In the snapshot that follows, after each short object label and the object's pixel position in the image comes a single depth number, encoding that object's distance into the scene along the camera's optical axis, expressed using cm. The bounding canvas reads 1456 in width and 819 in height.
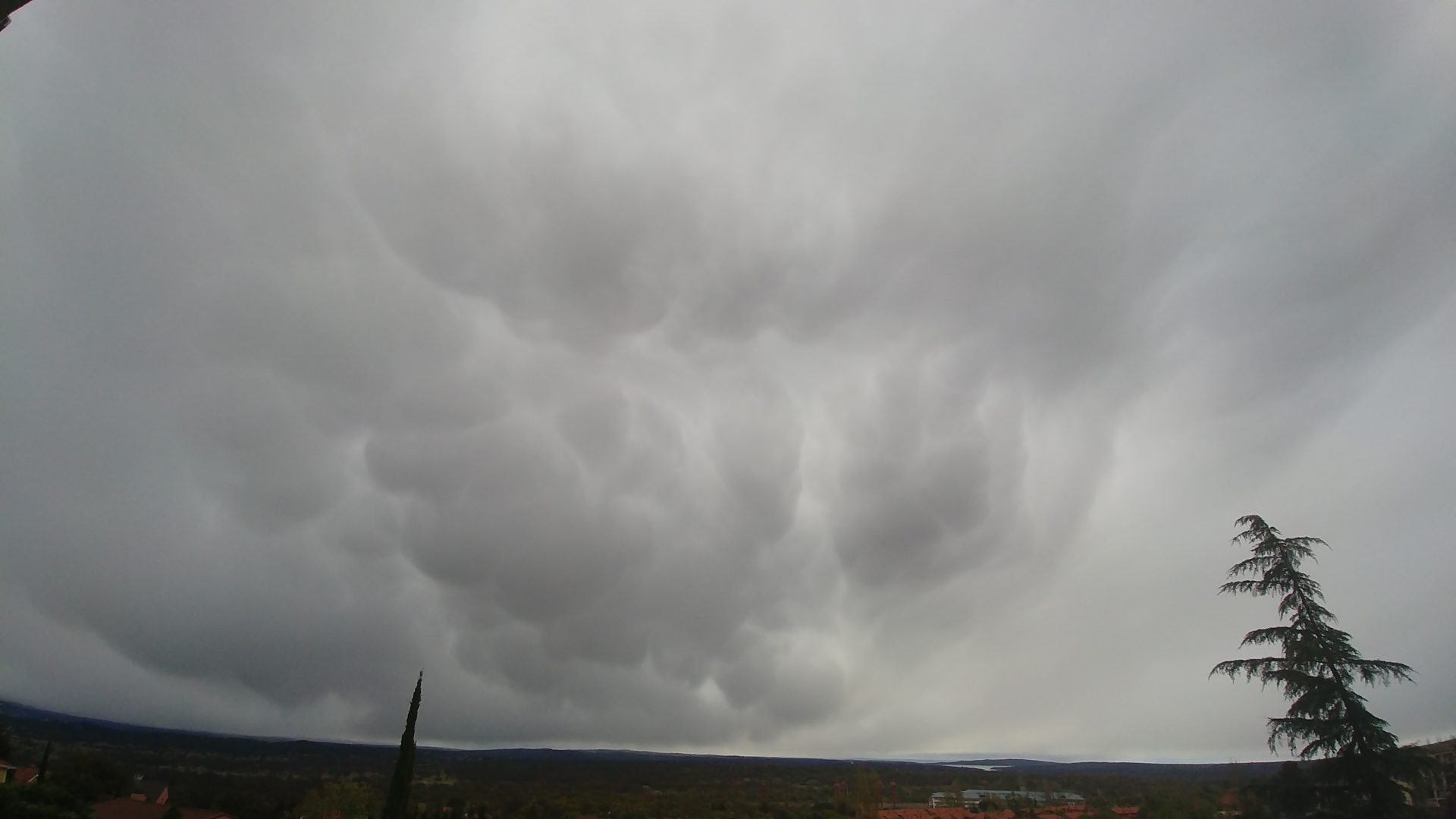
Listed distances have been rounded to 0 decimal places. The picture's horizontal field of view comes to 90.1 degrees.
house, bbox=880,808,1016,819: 8889
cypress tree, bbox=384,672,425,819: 4797
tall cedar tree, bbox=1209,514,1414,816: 2342
